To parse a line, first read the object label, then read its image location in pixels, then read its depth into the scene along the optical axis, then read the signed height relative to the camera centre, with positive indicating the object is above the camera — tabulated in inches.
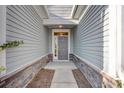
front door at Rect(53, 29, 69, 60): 244.3 -5.7
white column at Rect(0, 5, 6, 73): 56.1 +9.8
